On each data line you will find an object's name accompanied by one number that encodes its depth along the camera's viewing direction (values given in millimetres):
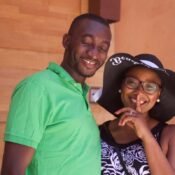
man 2047
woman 2310
